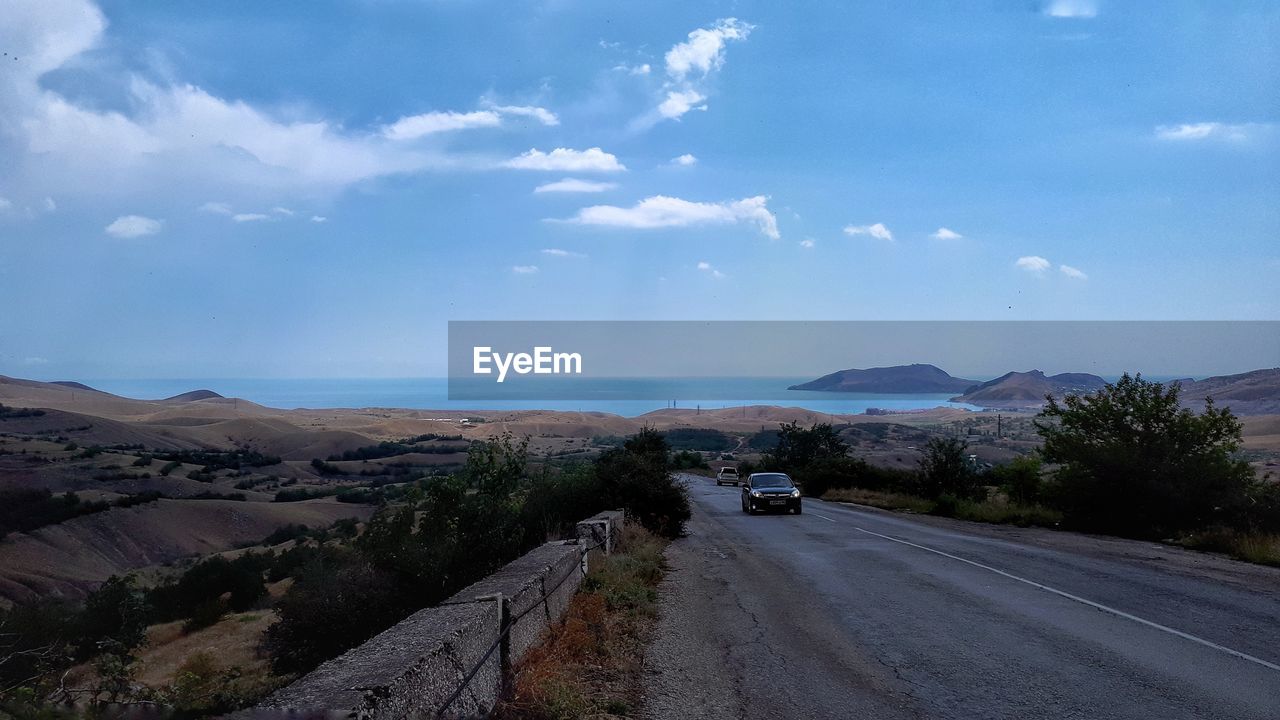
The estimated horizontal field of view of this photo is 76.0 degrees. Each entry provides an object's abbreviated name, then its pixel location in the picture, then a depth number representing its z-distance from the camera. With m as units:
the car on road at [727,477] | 62.47
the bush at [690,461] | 89.62
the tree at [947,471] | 37.19
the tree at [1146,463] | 20.94
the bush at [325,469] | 76.12
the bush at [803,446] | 68.69
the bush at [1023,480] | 30.92
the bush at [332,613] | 10.24
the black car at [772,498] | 29.77
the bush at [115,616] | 13.05
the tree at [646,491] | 19.80
